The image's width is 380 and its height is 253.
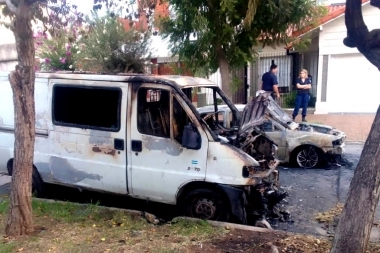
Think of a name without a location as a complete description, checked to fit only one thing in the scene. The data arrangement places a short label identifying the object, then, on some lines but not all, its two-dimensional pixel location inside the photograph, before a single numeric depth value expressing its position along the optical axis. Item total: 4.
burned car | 8.16
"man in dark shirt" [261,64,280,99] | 12.45
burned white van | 4.99
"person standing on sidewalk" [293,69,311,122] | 12.60
